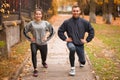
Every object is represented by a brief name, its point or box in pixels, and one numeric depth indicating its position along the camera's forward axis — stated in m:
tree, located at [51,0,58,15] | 45.51
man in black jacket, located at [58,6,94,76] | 9.12
